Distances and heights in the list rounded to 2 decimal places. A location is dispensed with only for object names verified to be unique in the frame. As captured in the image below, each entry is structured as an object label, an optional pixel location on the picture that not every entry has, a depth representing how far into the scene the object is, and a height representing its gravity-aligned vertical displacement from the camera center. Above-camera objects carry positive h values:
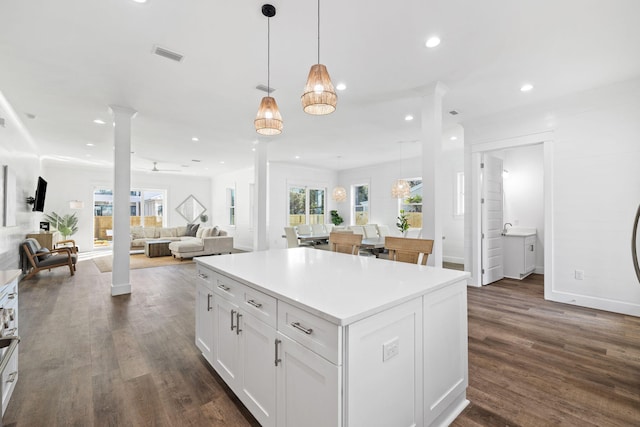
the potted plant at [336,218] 9.76 -0.10
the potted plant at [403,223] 7.79 -0.22
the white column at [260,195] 5.86 +0.42
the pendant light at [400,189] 6.86 +0.62
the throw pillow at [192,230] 9.84 -0.49
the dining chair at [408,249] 2.34 -0.28
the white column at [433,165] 3.43 +0.60
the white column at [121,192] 4.21 +0.35
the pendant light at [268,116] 2.24 +0.77
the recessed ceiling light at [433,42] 2.53 +1.55
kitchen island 1.14 -0.61
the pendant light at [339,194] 8.58 +0.63
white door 4.75 -0.08
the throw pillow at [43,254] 5.38 -0.72
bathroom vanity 5.28 -0.73
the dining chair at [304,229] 7.32 -0.35
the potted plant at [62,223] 8.51 -0.21
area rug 6.58 -1.16
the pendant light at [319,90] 1.87 +0.82
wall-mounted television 5.93 +0.44
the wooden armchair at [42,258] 5.20 -0.80
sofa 7.57 -0.71
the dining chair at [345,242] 2.88 -0.28
